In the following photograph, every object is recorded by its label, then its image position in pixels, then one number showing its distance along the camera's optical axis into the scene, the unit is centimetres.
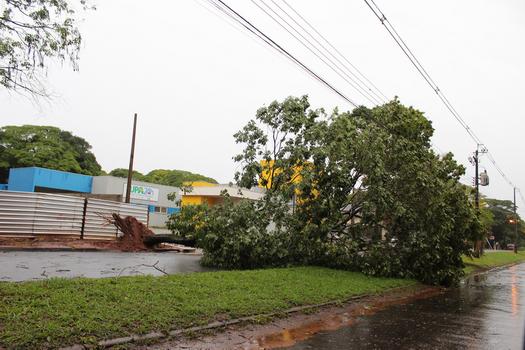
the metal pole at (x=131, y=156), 2758
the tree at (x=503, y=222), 8512
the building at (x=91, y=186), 4397
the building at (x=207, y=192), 3900
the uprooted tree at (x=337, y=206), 1416
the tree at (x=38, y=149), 5328
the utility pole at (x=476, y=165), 3668
